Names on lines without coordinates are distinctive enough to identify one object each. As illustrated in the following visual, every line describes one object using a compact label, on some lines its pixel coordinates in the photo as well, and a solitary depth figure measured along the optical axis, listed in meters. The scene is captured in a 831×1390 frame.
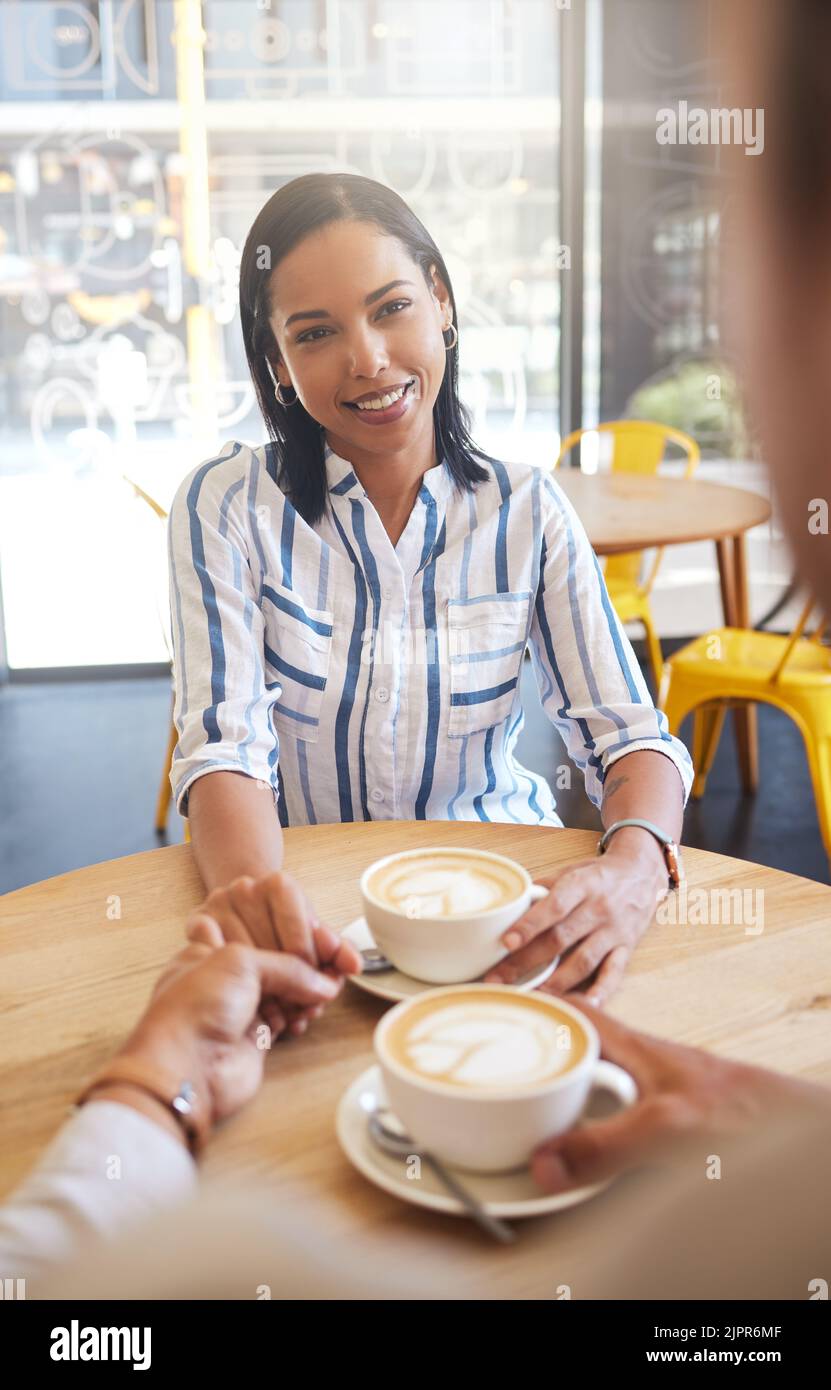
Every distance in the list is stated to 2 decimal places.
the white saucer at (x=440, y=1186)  0.64
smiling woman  1.39
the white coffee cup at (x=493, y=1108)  0.62
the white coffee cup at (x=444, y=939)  0.83
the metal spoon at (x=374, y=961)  0.90
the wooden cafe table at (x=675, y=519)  2.86
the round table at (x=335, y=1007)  0.68
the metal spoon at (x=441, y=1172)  0.64
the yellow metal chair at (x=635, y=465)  3.37
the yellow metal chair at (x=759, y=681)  2.73
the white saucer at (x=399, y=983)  0.87
